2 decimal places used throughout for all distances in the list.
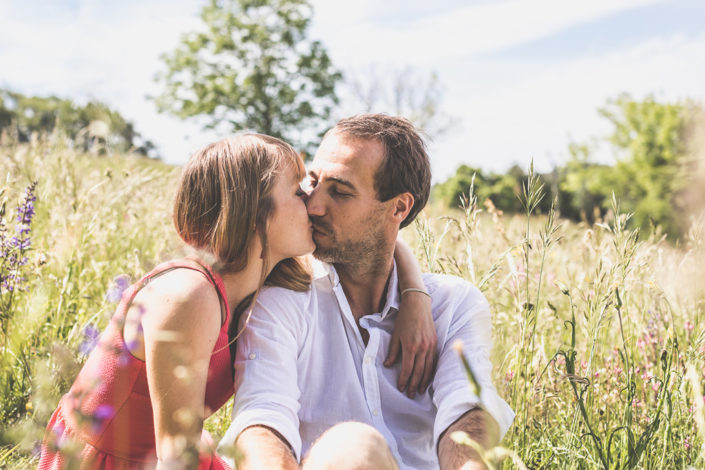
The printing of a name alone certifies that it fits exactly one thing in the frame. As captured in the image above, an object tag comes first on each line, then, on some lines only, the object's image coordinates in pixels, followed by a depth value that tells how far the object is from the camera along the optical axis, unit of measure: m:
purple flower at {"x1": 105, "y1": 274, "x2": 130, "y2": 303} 1.72
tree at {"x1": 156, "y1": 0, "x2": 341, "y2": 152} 25.44
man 1.58
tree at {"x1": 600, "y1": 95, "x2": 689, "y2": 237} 28.28
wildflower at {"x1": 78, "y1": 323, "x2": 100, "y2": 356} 1.56
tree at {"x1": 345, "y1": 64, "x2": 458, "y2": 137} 32.69
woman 1.39
